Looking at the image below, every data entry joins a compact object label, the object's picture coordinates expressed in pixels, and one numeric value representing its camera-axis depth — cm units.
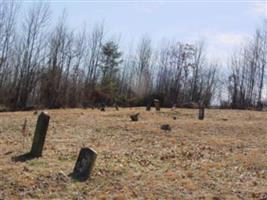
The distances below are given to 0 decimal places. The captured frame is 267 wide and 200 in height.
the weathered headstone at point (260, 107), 4124
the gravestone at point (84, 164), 1063
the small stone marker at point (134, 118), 2163
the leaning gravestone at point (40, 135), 1234
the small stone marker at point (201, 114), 2377
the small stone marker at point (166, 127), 1807
